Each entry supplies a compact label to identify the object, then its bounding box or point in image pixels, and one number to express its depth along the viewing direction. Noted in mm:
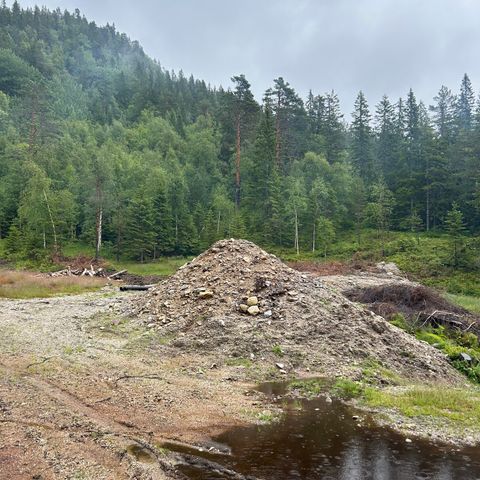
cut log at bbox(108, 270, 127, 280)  42969
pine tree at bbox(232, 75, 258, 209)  79800
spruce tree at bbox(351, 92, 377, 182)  84750
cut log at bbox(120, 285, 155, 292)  34391
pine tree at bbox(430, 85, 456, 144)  81262
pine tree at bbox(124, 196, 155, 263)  59094
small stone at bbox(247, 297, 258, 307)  19781
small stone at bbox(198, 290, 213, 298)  20531
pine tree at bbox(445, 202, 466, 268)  48219
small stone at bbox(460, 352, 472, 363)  18000
